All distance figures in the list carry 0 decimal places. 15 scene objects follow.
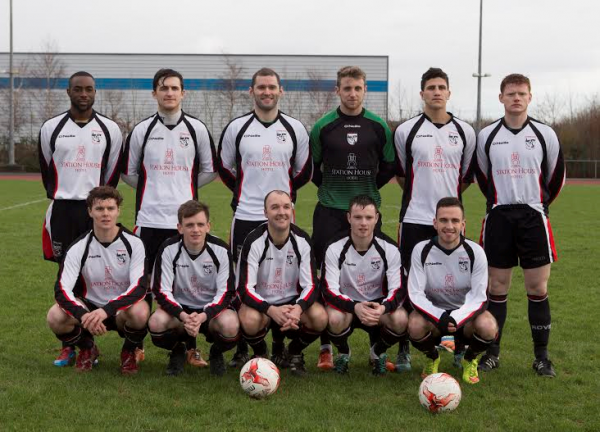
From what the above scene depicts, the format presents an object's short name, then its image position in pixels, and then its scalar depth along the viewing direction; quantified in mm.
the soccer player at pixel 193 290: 4246
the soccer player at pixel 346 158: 4684
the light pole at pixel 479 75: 26606
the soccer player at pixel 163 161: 4656
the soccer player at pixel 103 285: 4246
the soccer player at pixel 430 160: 4562
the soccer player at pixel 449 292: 4168
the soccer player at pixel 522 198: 4434
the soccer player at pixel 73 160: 4672
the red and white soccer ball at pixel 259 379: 3846
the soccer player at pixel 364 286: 4281
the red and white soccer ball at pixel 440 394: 3643
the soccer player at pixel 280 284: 4270
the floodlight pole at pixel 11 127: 30594
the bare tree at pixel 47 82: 37688
